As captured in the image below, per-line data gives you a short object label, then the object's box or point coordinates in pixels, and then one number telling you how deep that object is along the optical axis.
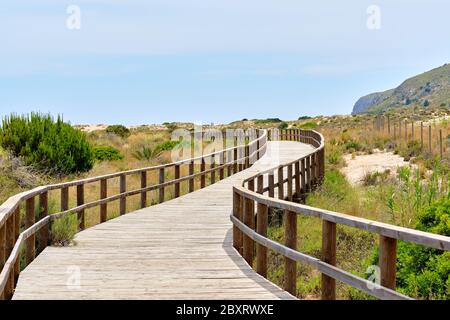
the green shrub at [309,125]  71.62
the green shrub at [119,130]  55.41
